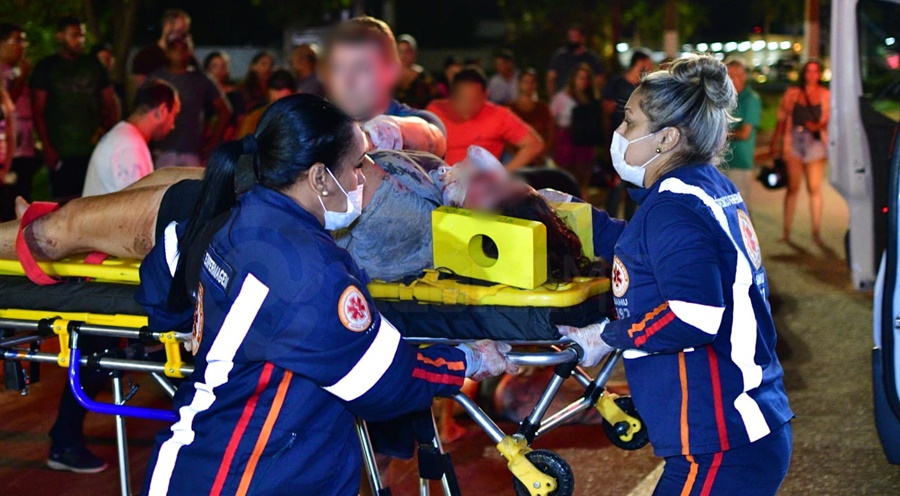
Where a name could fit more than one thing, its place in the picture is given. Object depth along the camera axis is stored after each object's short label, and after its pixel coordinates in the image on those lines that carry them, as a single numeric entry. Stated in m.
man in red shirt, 6.84
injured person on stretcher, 3.34
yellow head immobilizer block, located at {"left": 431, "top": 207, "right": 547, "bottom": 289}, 3.15
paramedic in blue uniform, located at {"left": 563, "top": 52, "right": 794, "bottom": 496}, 2.53
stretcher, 3.13
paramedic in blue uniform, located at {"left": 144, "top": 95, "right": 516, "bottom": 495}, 2.40
